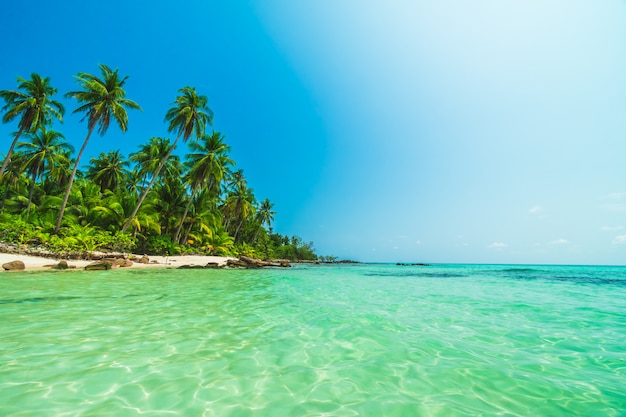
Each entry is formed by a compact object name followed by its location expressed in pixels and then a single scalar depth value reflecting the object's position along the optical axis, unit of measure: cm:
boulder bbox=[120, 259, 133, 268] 1828
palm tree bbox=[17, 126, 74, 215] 2581
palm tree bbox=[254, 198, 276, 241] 5141
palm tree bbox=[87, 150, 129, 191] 3162
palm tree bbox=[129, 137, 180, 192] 2926
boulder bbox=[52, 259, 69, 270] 1469
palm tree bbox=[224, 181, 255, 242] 3856
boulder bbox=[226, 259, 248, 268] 2646
